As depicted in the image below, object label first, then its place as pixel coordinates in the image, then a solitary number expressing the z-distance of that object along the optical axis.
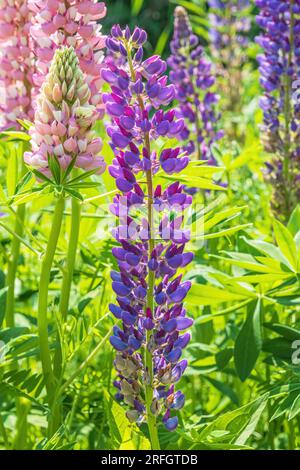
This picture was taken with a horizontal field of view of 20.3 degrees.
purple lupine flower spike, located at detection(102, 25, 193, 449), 1.40
